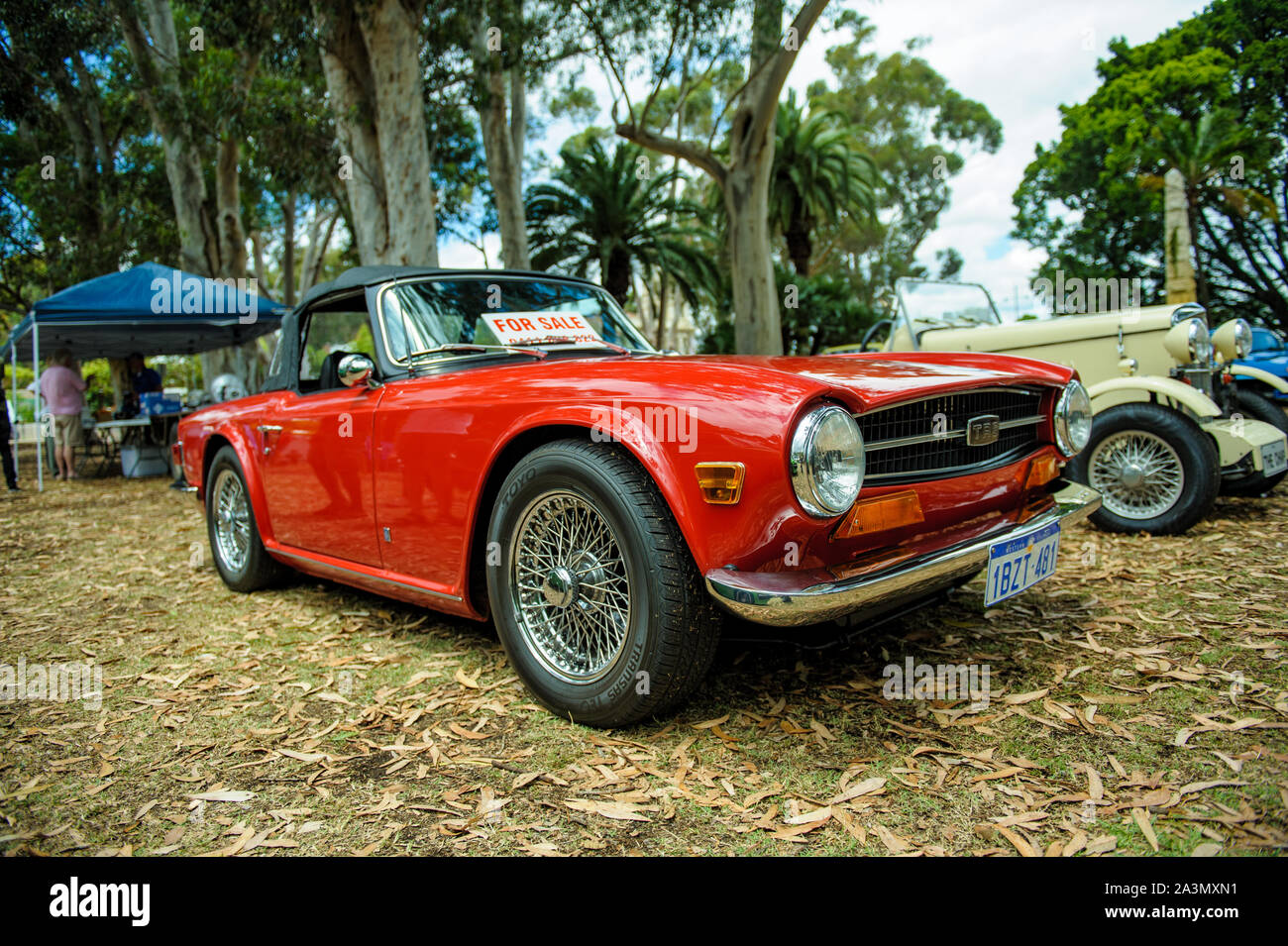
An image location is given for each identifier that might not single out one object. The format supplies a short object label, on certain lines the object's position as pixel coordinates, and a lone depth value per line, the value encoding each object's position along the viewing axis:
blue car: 10.22
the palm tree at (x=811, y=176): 16.86
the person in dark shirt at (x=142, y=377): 12.05
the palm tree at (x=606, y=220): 15.70
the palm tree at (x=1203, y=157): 17.95
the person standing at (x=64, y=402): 11.02
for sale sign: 3.17
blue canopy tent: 9.16
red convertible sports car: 2.02
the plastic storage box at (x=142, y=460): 11.26
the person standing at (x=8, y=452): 9.03
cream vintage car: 4.30
